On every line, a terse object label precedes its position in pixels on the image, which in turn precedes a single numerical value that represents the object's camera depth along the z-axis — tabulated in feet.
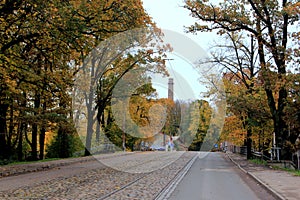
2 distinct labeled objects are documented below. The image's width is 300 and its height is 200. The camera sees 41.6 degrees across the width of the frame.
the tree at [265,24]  75.31
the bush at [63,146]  116.61
